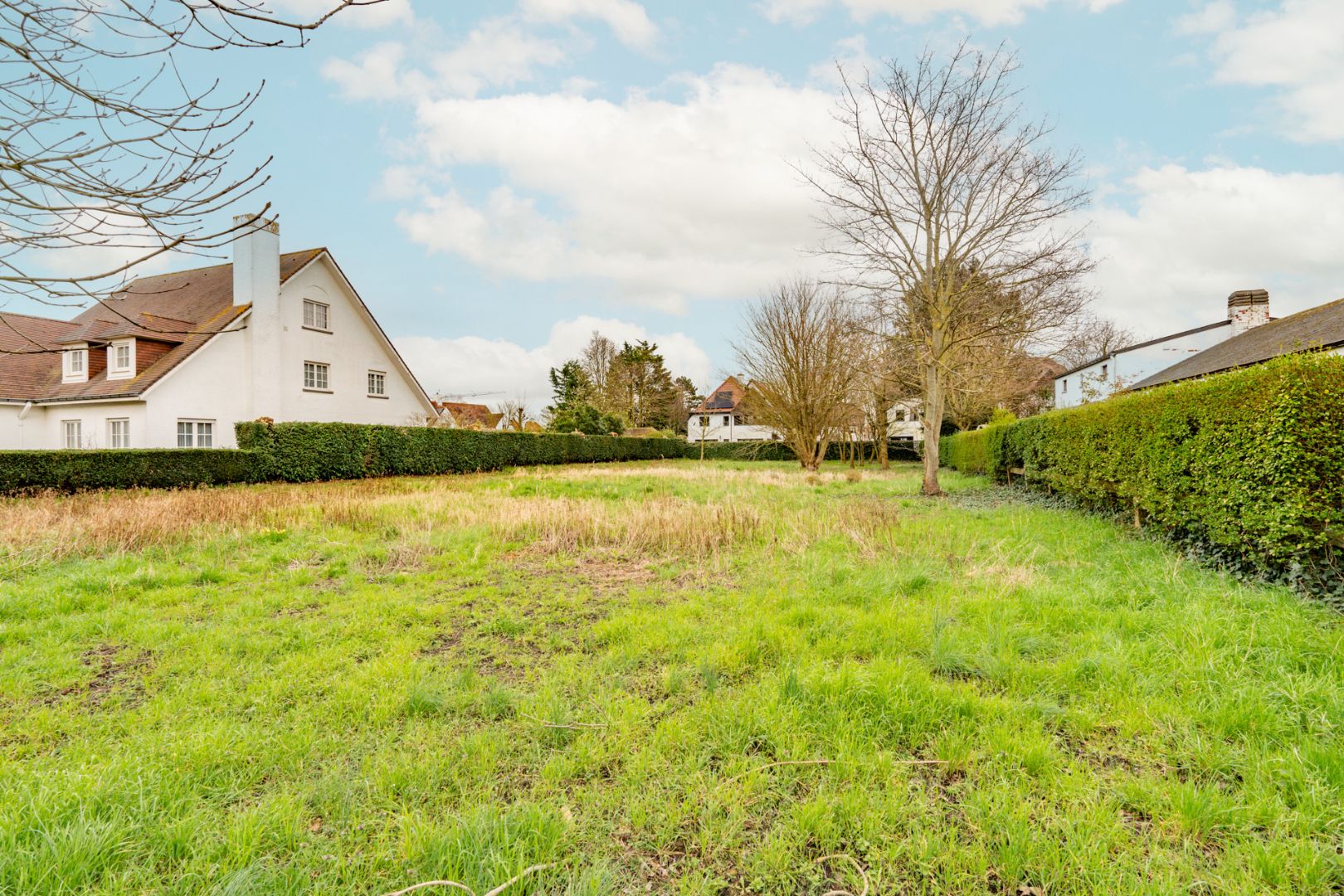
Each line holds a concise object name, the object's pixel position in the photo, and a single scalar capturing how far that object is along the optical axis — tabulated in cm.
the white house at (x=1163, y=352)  2197
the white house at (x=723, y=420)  5472
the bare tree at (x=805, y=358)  2400
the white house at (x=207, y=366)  1859
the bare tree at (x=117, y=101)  219
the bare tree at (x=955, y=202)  1348
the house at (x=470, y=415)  4607
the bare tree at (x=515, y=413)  3606
